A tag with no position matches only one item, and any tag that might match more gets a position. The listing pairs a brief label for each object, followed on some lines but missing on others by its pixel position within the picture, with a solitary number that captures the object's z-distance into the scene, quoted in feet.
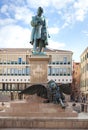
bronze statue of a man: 27.90
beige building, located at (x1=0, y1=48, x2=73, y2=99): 94.74
